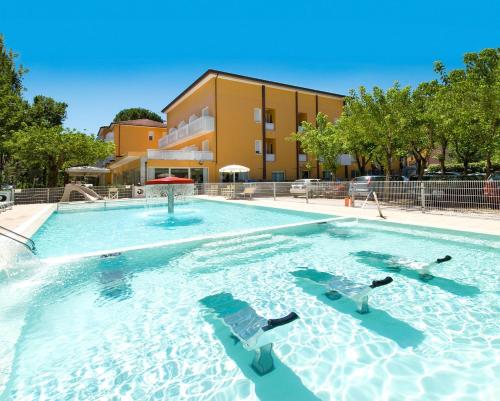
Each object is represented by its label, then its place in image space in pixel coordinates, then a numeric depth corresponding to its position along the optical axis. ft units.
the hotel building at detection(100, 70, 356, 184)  91.81
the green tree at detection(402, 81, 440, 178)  52.70
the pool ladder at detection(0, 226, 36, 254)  23.07
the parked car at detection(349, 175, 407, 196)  46.14
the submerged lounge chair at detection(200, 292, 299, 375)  9.33
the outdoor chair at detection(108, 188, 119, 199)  74.33
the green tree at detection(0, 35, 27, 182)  71.46
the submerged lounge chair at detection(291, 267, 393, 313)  13.03
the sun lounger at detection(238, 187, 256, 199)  68.24
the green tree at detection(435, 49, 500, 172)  40.73
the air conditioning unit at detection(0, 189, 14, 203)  53.19
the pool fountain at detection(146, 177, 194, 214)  42.96
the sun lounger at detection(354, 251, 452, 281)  17.40
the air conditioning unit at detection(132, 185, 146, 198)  76.28
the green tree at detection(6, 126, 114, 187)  68.13
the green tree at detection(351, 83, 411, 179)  53.88
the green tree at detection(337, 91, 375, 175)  57.47
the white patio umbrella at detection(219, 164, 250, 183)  76.48
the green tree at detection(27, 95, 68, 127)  117.86
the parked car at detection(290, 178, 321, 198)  57.00
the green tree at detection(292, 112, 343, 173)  77.20
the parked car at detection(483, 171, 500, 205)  32.24
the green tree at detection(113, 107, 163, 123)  205.36
